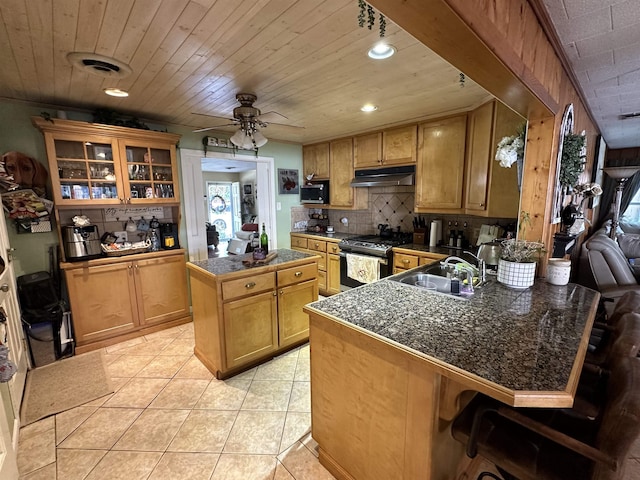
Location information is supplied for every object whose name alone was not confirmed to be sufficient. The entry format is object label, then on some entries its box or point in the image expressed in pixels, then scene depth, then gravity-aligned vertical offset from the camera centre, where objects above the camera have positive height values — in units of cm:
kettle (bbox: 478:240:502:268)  210 -40
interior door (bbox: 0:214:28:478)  142 -109
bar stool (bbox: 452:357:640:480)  87 -89
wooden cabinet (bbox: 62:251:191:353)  278 -99
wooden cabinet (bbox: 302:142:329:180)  439 +60
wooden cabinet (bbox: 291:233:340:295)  408 -85
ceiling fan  244 +66
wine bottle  271 -40
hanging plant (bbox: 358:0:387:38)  119 +78
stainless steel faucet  193 -49
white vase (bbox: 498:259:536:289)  184 -48
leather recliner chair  300 -77
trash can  254 -99
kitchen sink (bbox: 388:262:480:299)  210 -58
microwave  445 +9
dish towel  343 -84
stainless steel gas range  338 -64
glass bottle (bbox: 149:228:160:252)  330 -44
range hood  338 +26
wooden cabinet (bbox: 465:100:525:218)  246 +25
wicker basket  293 -51
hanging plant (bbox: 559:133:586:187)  200 +26
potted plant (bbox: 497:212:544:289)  184 -42
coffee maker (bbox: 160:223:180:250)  333 -41
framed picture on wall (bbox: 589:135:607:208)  372 +44
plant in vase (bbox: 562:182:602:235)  230 -14
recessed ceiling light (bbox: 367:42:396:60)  166 +85
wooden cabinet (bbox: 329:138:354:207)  407 +37
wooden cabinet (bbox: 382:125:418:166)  335 +62
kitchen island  229 -91
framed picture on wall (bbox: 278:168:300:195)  450 +27
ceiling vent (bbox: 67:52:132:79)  176 +87
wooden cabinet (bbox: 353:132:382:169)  371 +62
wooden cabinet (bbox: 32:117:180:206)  265 +37
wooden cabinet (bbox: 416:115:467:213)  298 +35
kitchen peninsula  101 -59
